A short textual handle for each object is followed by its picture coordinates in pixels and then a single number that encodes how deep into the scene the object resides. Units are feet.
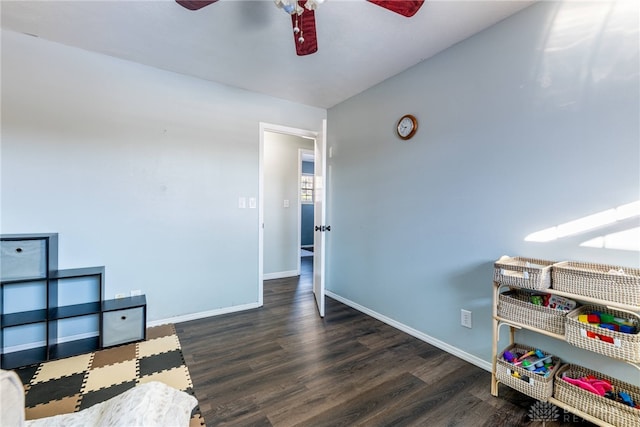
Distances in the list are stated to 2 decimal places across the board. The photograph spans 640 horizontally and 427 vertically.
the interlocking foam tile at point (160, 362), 6.83
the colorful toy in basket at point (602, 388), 4.63
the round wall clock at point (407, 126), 8.66
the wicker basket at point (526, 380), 5.17
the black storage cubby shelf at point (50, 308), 6.99
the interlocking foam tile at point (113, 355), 7.11
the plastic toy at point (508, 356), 5.92
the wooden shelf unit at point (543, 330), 4.50
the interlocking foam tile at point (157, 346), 7.67
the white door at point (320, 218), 10.34
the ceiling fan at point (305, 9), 4.57
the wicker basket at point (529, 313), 5.17
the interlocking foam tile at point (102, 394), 5.65
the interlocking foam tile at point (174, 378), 6.28
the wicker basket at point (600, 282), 4.37
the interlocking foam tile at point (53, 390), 5.72
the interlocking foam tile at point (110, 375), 6.21
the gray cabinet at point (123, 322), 7.81
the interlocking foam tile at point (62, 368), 6.48
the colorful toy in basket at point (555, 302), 5.32
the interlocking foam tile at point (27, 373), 6.25
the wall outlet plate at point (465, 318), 7.33
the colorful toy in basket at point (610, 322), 4.61
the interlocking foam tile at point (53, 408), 5.28
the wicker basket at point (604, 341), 4.29
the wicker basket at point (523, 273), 5.22
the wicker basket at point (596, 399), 4.39
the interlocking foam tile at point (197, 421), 4.56
